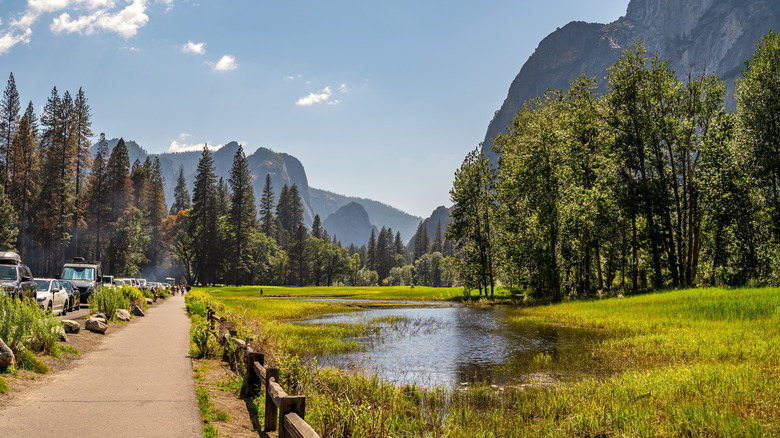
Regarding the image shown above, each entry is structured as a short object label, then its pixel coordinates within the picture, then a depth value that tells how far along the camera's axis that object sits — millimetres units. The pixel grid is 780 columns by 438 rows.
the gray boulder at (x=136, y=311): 25594
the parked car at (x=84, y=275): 28489
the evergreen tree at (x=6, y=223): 53312
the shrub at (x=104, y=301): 20625
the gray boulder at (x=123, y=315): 21453
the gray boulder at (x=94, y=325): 16688
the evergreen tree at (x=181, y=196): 131250
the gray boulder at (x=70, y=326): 15219
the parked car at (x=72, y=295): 25031
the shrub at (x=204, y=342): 13391
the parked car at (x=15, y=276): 17812
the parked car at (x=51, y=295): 19969
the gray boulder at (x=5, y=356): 8945
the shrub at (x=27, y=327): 9875
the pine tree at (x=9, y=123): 61062
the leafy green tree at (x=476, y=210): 51281
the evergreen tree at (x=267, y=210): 123438
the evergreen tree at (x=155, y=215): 95500
